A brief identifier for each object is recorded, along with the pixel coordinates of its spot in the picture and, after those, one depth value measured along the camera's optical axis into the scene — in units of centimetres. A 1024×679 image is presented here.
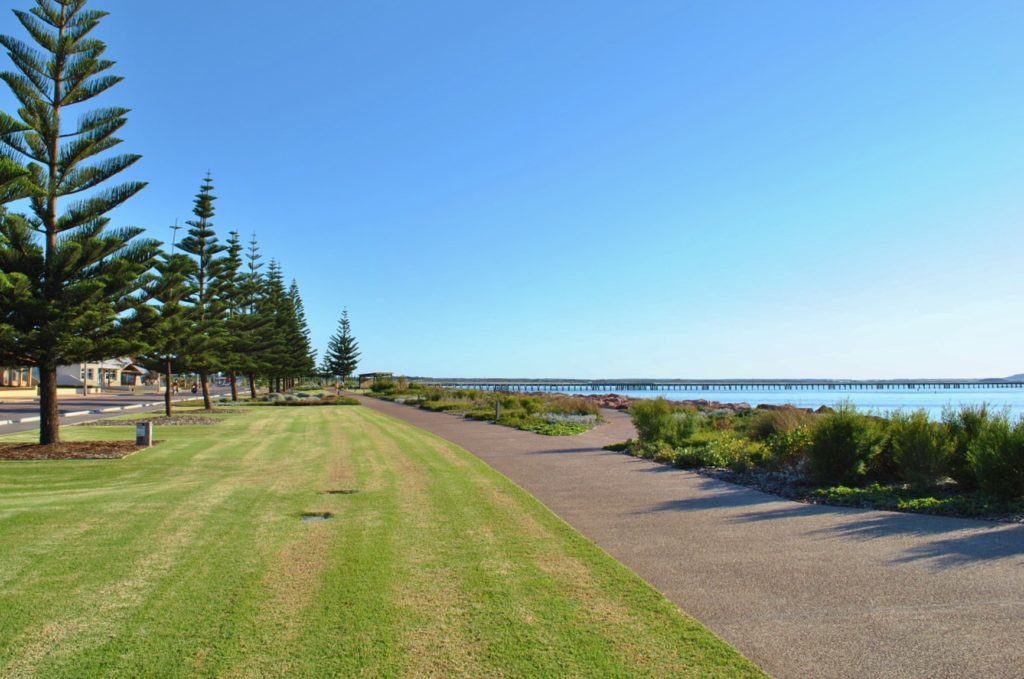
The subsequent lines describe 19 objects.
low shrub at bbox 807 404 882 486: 880
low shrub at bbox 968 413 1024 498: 720
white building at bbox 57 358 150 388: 5941
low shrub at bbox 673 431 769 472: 1028
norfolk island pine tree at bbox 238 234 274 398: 3350
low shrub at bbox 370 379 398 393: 5186
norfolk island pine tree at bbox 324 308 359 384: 6938
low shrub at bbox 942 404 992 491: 794
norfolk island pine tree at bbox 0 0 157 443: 1211
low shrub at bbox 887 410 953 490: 799
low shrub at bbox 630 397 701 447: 1316
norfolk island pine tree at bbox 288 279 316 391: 5219
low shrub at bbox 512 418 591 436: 1705
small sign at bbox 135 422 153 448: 1321
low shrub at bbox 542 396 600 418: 2267
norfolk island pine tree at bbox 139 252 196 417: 1528
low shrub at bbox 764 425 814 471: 983
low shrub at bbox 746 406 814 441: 1219
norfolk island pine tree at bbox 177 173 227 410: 2745
